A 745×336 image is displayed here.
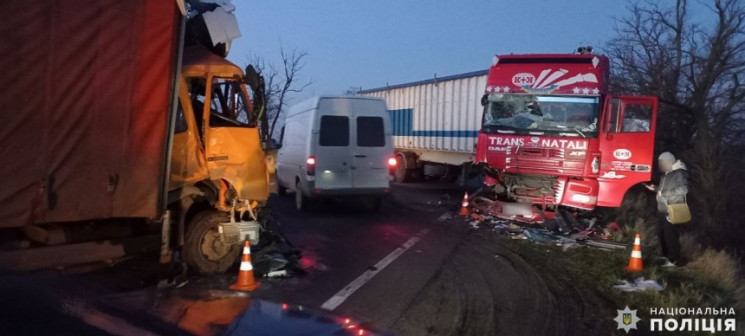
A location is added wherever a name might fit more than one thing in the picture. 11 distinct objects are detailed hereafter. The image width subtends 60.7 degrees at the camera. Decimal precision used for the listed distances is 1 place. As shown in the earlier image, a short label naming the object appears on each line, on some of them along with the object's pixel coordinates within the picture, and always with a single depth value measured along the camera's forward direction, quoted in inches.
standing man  361.1
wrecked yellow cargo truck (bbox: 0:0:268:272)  220.7
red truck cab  475.8
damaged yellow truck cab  290.4
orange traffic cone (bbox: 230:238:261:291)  285.7
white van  517.3
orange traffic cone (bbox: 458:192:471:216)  552.7
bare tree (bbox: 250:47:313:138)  1112.3
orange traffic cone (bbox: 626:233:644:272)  337.1
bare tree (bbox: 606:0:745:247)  780.0
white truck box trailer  714.2
